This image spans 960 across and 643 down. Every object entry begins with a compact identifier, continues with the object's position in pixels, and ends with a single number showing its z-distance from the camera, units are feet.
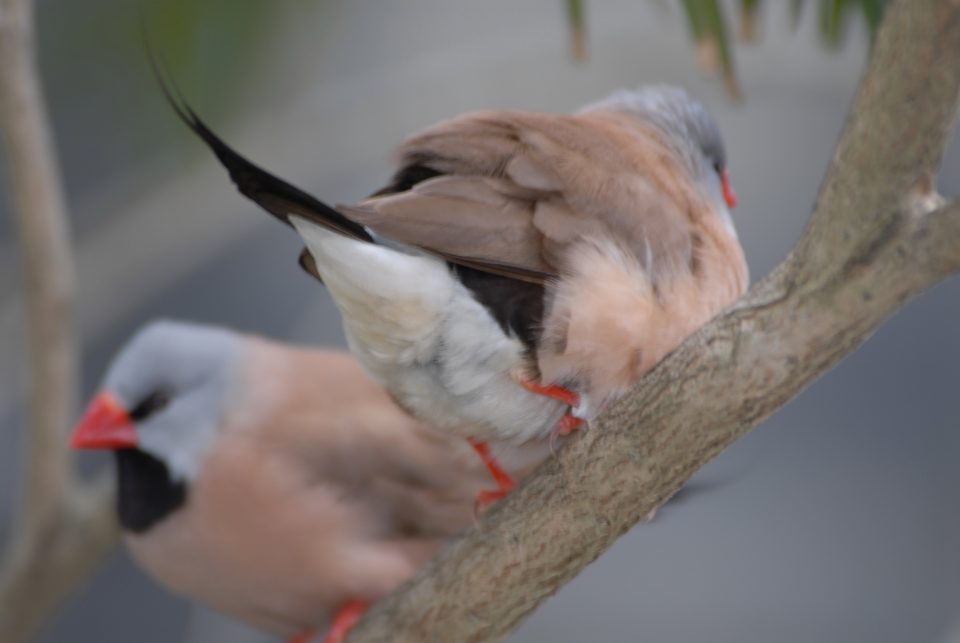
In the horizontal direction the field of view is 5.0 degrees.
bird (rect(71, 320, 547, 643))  6.30
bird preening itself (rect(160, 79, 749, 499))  6.10
